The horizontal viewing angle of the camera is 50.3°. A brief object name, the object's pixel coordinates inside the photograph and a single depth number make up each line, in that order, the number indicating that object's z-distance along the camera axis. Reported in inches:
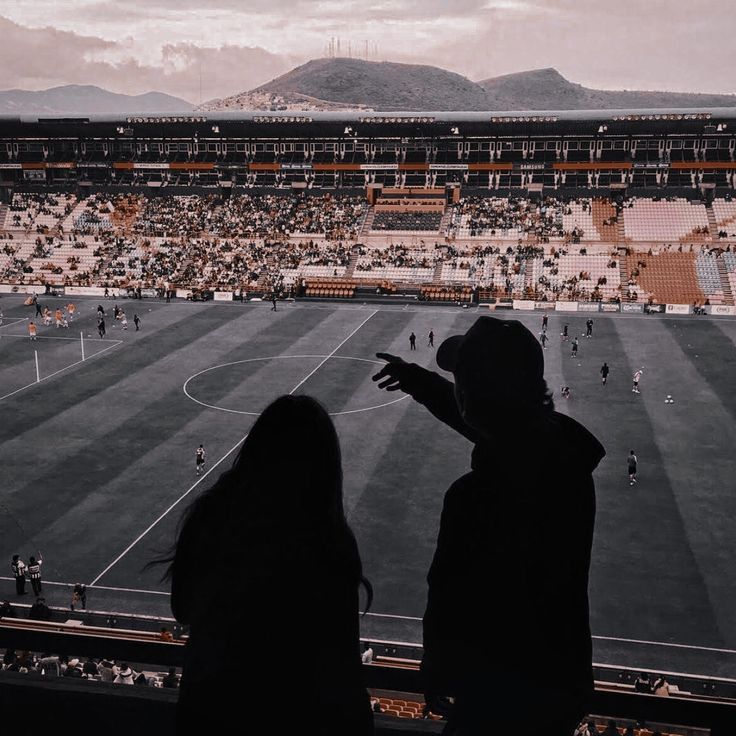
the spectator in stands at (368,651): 628.6
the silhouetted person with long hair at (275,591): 113.3
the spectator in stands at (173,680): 224.3
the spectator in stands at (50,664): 511.8
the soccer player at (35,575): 824.3
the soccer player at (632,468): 1090.1
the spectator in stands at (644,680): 584.3
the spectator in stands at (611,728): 224.2
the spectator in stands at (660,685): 580.4
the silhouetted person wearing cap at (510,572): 126.5
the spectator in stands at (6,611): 737.0
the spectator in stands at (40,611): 745.0
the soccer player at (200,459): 1137.6
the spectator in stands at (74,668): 511.9
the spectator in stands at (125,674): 617.3
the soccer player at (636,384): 1565.0
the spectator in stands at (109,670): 634.8
